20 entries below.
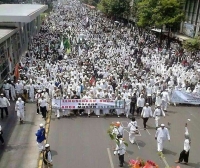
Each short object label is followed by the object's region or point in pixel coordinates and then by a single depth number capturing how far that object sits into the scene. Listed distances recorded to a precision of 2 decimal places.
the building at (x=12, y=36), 19.28
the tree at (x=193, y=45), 23.80
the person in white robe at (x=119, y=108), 15.26
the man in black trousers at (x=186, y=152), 10.66
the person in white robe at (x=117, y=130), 11.23
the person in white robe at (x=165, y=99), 16.12
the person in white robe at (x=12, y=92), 16.90
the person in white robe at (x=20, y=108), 13.84
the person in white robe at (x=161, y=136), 11.52
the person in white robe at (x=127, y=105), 15.16
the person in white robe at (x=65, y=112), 15.14
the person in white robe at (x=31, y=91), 16.94
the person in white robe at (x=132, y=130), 12.08
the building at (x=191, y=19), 31.20
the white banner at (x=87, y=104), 15.08
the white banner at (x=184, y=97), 17.23
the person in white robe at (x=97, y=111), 15.40
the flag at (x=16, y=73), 19.02
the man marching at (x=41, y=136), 10.95
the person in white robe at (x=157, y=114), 13.61
